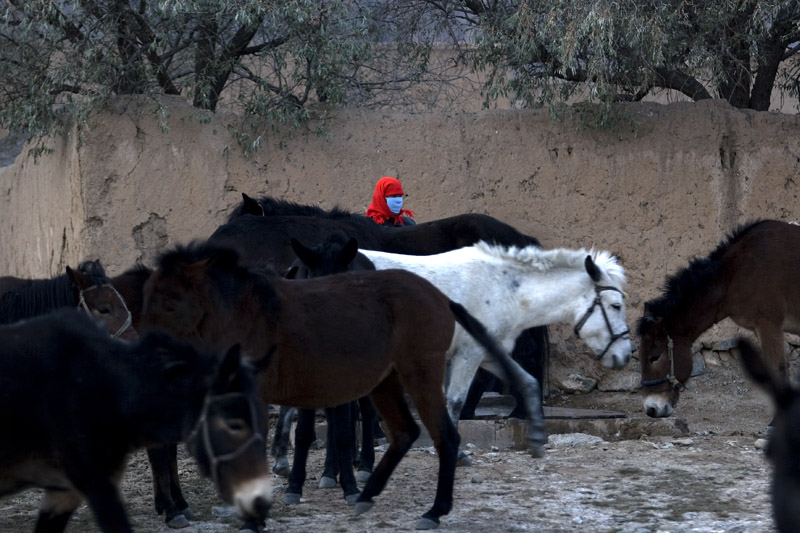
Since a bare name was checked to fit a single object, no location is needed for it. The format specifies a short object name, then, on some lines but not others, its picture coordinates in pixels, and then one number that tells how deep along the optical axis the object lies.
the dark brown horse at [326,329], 11.09
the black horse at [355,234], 15.84
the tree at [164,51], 19.25
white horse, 14.62
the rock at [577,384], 21.08
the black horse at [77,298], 12.59
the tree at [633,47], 19.11
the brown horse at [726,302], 16.80
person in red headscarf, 19.41
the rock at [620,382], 21.08
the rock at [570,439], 16.69
